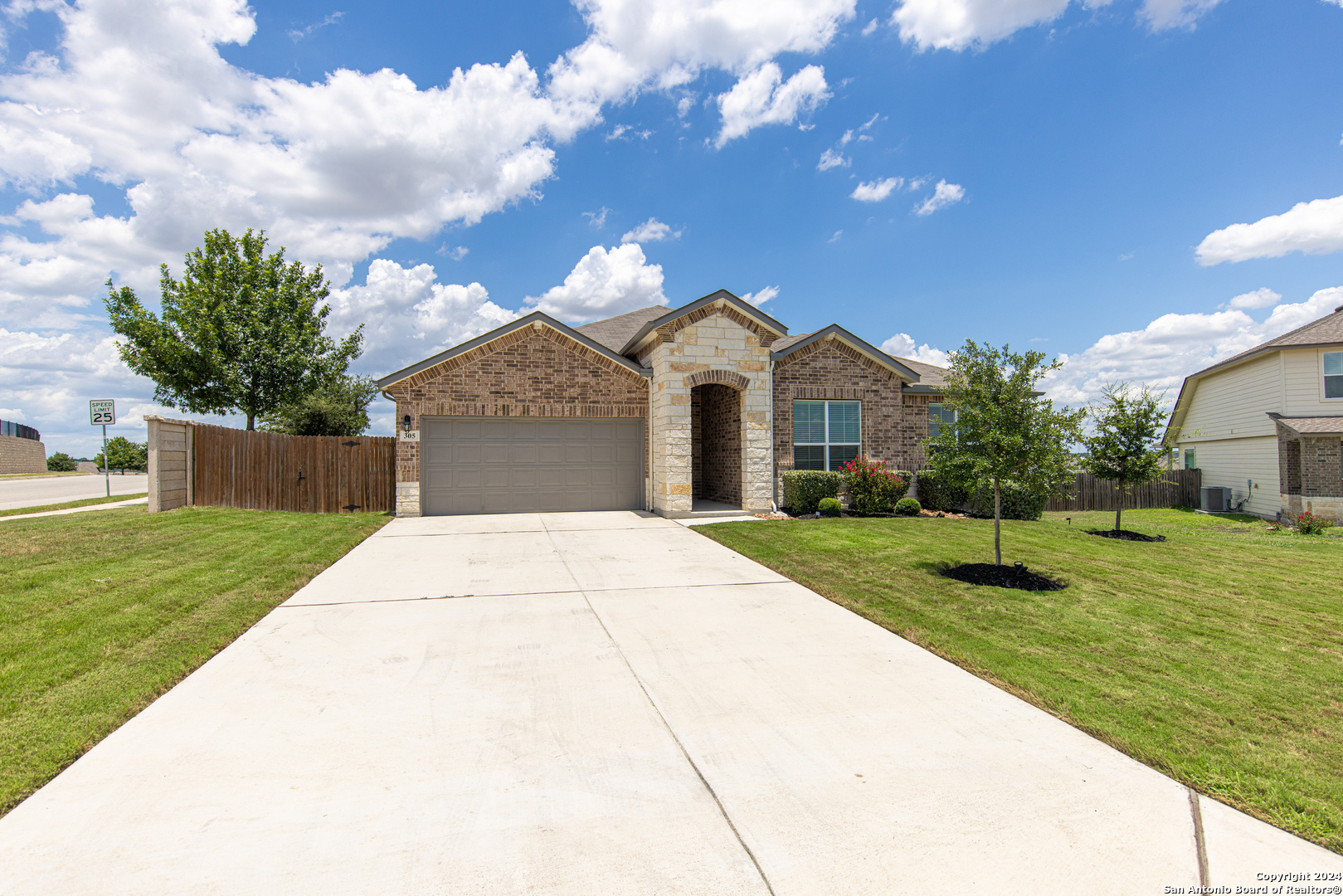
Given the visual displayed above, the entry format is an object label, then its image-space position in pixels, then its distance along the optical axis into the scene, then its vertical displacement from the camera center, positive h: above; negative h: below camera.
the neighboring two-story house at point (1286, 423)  18.17 +1.03
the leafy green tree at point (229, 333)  20.61 +4.39
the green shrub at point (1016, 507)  15.09 -1.17
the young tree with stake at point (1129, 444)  12.56 +0.27
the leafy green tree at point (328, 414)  27.81 +2.30
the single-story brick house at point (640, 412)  14.30 +1.18
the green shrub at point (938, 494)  15.65 -0.89
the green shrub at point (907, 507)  14.94 -1.12
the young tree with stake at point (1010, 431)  7.86 +0.35
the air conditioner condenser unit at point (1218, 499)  21.61 -1.47
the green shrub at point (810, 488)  14.50 -0.64
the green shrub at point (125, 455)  55.06 +0.91
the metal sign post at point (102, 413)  19.09 +1.60
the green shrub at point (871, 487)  14.72 -0.64
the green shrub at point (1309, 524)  15.85 -1.74
